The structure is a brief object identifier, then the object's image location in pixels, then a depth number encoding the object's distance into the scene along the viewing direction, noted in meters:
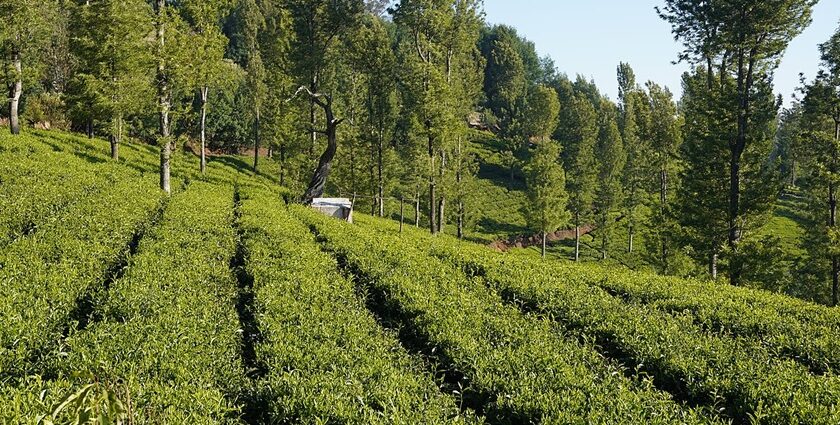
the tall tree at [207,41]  32.09
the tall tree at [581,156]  56.47
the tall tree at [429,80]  33.84
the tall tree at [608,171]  56.91
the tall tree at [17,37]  29.25
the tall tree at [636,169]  51.81
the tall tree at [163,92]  24.91
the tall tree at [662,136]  45.94
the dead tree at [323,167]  30.48
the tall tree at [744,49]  23.94
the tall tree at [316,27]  36.88
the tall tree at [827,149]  27.39
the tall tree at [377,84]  41.22
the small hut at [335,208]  29.96
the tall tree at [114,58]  25.00
